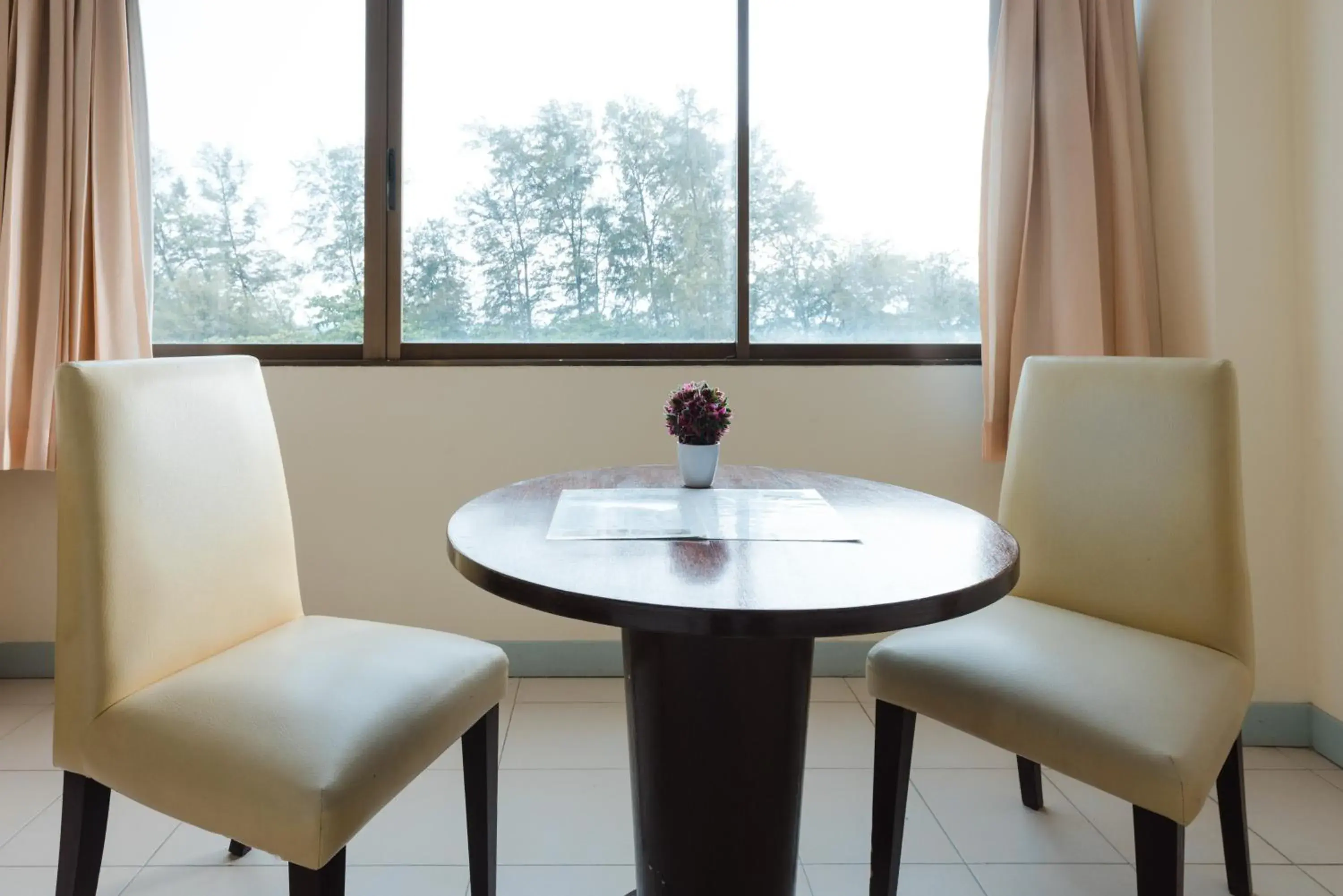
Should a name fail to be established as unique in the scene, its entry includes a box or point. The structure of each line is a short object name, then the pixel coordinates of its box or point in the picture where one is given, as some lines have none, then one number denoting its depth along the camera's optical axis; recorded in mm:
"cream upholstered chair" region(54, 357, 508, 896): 1046
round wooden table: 908
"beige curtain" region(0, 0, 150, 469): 2271
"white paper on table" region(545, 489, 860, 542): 1183
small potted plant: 1533
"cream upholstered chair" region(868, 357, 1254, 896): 1155
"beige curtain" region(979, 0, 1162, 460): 2295
